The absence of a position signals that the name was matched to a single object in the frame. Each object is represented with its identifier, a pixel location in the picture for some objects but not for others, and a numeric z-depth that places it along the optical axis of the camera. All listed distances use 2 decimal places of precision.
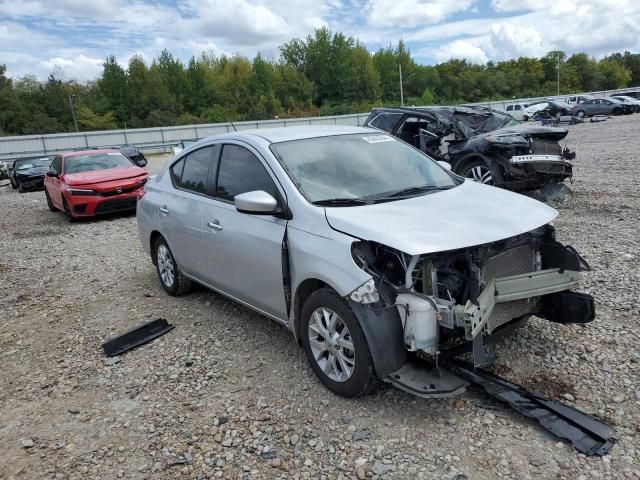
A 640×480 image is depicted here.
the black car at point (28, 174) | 19.56
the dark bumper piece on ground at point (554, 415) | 2.77
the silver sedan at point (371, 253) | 3.01
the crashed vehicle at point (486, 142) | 8.29
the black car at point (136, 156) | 21.39
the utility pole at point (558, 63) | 92.16
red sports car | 10.93
